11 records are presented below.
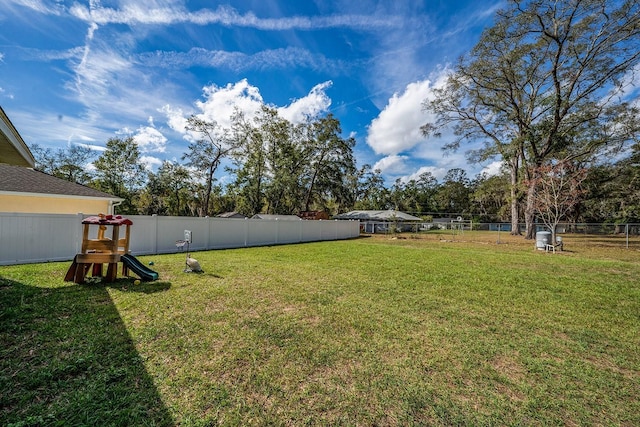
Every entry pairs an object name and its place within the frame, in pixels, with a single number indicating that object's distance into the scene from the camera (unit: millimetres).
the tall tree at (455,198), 48531
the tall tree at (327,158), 30078
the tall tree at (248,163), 27359
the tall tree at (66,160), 26500
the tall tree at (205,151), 25203
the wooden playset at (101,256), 5020
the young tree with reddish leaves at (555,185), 14199
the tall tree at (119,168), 26344
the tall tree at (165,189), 30125
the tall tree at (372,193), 47528
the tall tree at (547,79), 15289
